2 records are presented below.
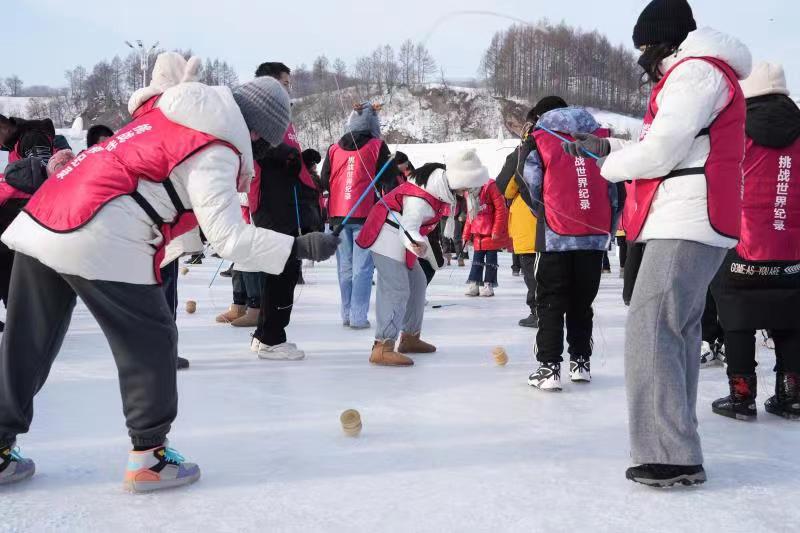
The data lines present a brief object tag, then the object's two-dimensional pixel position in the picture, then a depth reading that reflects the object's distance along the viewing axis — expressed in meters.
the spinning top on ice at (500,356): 4.88
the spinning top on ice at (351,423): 3.21
